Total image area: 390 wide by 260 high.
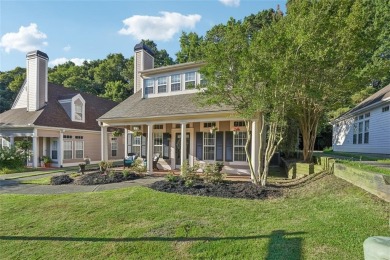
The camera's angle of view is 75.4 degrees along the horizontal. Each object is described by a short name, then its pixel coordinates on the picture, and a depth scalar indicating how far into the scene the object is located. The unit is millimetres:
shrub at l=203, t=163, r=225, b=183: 9602
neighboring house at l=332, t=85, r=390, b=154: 14938
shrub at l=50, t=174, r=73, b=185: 10992
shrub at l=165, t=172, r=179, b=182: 9673
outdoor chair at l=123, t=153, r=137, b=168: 14419
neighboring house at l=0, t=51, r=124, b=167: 18078
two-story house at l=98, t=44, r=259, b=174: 12070
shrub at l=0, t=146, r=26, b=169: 16234
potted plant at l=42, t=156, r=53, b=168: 18044
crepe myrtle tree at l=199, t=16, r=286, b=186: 7988
